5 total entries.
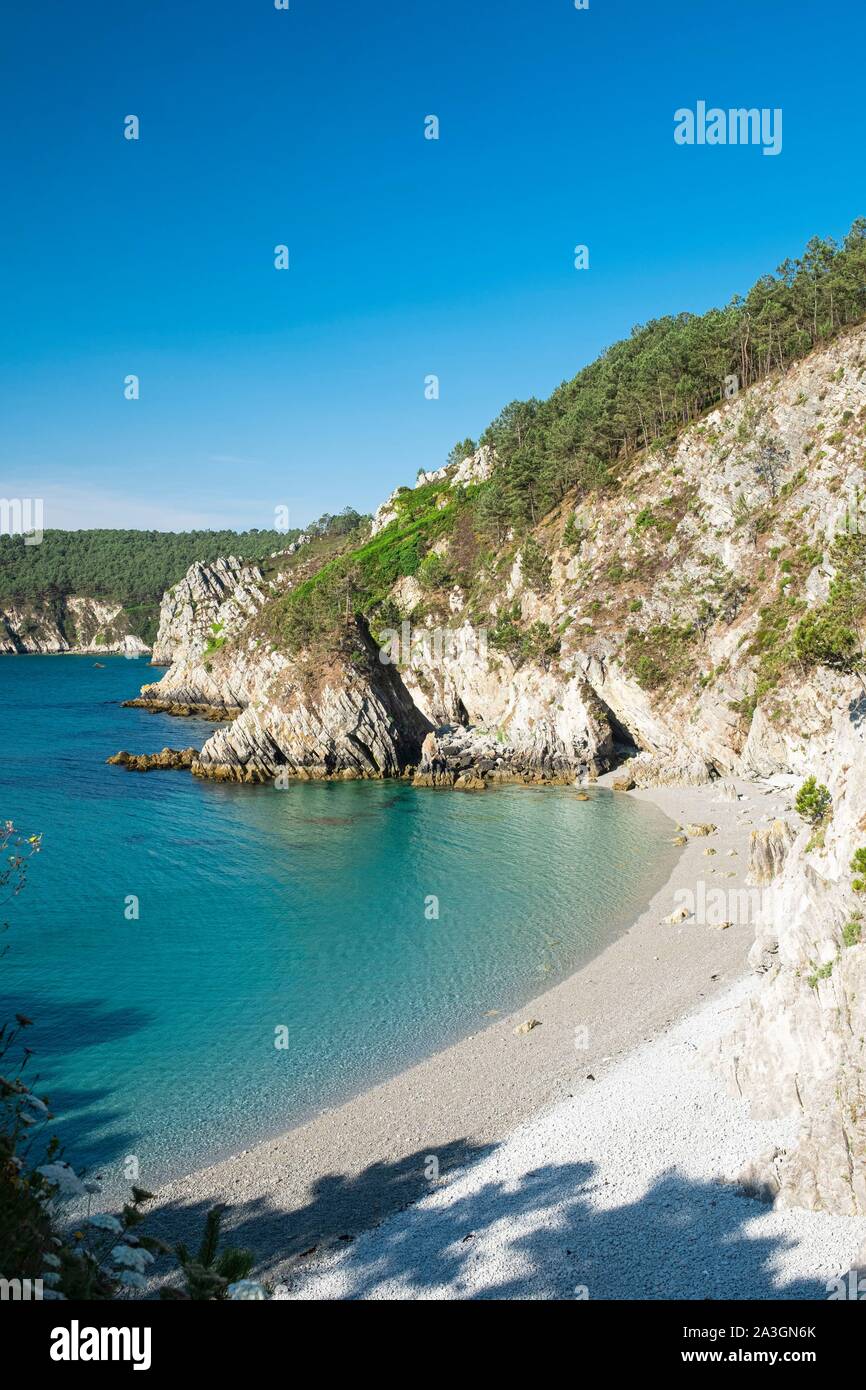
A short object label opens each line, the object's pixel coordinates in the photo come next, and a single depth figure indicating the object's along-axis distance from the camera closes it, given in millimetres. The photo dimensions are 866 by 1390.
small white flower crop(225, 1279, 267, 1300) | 11136
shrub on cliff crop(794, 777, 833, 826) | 23297
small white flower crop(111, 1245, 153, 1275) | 9211
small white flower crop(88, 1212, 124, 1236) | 9922
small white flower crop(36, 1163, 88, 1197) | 12312
